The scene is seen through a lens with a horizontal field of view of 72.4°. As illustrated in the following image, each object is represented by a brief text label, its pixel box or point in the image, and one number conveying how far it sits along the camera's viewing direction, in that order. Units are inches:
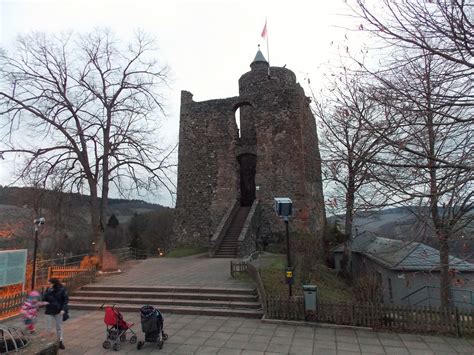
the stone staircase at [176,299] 370.6
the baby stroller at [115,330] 271.3
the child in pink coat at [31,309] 274.5
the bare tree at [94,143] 597.3
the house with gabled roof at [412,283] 590.2
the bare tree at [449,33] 158.4
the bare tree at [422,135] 176.6
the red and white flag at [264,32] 910.7
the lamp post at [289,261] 346.6
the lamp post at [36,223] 460.8
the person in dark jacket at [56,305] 274.6
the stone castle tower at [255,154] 877.2
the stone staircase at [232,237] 745.6
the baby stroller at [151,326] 268.2
